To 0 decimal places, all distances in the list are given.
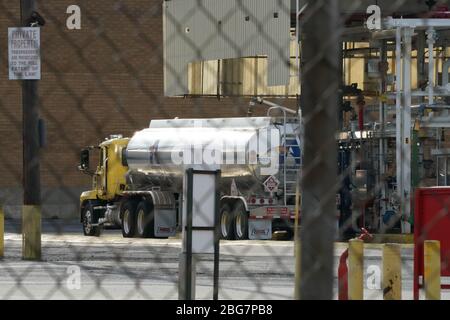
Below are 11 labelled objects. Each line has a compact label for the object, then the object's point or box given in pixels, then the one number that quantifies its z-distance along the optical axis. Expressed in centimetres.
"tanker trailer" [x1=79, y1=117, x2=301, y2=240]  4500
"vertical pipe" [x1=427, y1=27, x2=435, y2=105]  4101
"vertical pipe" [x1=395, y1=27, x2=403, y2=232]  3997
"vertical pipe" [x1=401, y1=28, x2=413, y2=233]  3994
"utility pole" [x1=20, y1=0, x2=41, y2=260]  3003
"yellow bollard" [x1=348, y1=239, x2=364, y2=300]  1850
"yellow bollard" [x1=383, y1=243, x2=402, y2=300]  1850
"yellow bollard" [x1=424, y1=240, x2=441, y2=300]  1803
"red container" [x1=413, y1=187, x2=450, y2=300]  1941
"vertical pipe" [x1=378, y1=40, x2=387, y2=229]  4344
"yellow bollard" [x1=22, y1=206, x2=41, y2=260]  3184
